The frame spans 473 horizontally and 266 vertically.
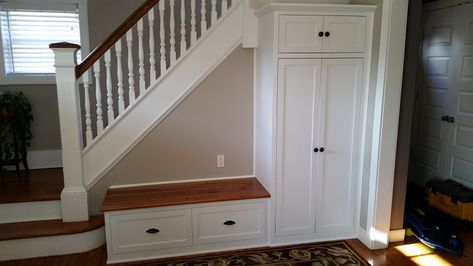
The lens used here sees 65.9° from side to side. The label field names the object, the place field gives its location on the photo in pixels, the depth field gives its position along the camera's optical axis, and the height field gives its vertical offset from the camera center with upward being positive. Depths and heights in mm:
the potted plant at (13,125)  3625 -478
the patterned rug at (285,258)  2895 -1437
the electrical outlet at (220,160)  3471 -768
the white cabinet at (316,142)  2996 -525
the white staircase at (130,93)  2969 -124
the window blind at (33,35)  3854 +453
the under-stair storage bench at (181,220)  2902 -1147
